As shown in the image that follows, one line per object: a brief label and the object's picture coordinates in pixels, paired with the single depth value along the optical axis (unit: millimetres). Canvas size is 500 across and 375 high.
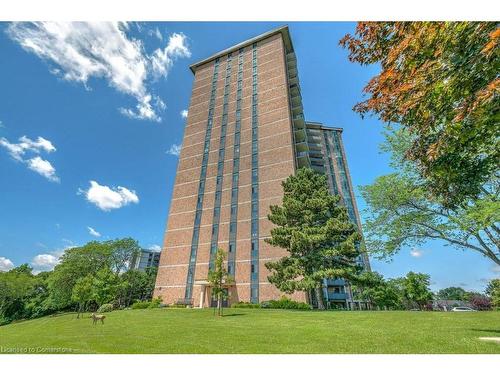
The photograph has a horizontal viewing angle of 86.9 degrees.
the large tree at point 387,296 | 36594
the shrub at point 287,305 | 22408
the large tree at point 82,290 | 25109
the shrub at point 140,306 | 28281
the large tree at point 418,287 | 35344
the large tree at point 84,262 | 39000
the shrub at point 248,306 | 23838
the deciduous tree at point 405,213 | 11391
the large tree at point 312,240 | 19094
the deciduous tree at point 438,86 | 4465
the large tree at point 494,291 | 34872
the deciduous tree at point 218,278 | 17188
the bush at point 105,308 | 26547
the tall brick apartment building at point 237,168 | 30984
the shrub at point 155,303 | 28178
